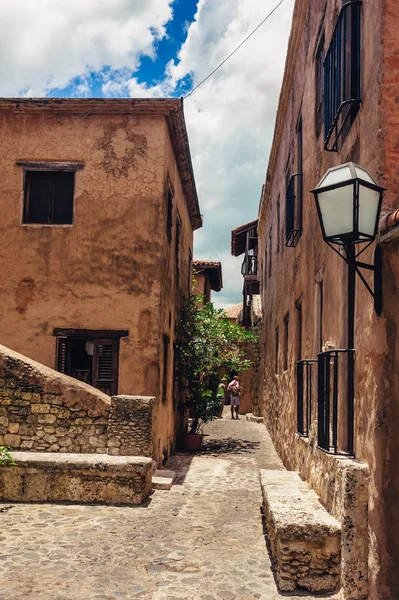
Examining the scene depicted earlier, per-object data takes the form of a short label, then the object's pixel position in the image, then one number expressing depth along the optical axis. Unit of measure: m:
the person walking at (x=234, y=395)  23.36
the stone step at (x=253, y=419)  21.38
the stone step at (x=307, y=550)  4.67
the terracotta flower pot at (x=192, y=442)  13.44
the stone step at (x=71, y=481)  7.88
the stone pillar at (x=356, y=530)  4.23
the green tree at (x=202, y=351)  13.41
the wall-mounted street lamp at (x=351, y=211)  4.08
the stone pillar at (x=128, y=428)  8.38
